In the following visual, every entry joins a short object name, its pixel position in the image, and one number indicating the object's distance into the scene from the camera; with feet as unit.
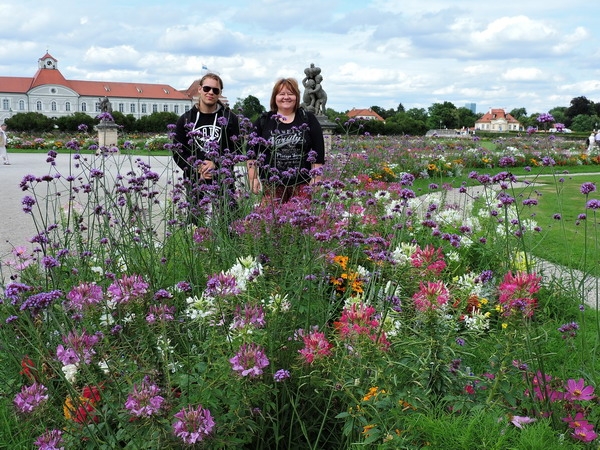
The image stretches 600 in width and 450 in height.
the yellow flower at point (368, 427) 6.56
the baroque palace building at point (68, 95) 349.00
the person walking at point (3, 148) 57.67
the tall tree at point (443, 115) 323.78
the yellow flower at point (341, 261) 11.68
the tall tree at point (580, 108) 315.99
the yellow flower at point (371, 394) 6.86
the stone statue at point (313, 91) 48.90
